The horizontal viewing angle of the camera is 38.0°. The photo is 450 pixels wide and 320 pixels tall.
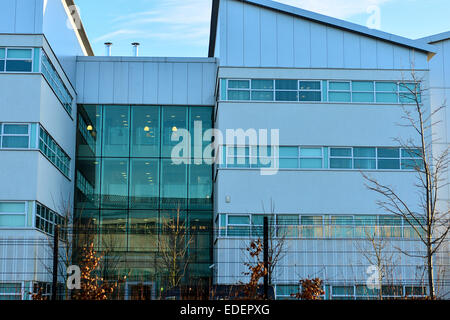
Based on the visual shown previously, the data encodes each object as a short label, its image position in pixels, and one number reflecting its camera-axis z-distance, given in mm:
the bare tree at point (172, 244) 26725
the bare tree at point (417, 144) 28091
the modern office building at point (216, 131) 25391
